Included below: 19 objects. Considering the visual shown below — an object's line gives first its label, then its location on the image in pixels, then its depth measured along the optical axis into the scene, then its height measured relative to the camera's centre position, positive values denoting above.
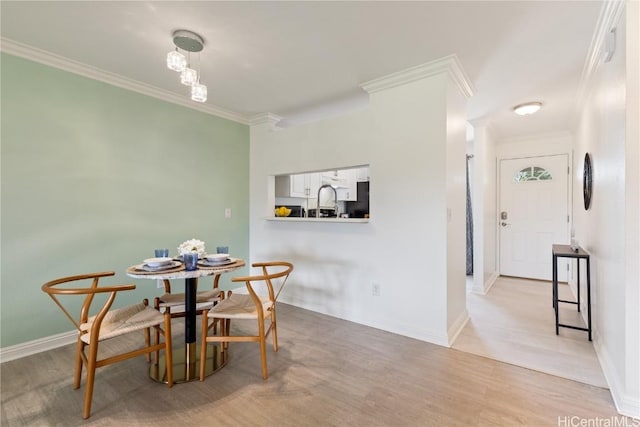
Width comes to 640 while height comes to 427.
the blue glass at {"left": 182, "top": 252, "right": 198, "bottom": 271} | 2.01 -0.31
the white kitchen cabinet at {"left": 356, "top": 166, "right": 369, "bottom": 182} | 5.50 +0.77
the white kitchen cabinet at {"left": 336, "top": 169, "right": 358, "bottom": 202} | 5.43 +0.52
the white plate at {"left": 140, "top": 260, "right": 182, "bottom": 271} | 1.99 -0.35
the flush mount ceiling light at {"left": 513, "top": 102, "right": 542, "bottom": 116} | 3.42 +1.28
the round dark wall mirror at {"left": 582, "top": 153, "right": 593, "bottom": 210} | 2.71 +0.33
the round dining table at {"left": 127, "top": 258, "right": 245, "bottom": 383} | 1.92 -0.80
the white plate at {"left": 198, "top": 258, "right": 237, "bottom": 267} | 2.15 -0.35
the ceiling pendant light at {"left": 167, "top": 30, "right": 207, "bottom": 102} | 1.92 +1.05
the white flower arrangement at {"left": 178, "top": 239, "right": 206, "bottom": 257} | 2.13 -0.23
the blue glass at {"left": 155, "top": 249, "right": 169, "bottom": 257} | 2.22 -0.28
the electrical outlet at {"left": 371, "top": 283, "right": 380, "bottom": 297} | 2.91 -0.74
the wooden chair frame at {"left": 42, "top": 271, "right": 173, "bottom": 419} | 1.64 -0.78
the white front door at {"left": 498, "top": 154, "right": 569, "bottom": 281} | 4.69 +0.03
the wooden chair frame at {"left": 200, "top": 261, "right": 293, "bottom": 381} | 1.97 -0.75
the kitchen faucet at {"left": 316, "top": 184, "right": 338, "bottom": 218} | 5.20 +0.34
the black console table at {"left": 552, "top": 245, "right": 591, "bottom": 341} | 2.58 -0.46
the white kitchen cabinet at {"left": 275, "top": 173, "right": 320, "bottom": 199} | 4.40 +0.48
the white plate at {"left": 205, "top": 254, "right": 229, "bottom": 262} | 2.21 -0.32
